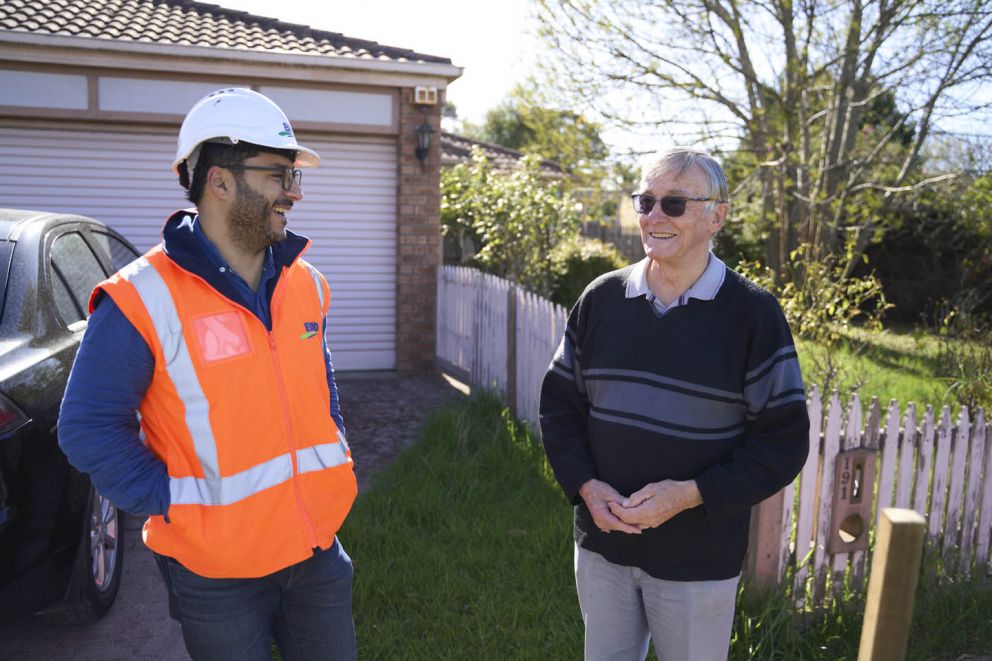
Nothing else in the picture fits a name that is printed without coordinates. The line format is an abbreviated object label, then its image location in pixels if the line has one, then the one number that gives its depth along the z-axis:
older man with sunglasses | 2.17
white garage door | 8.60
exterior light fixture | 9.08
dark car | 2.88
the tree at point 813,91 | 10.35
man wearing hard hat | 1.97
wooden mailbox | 3.83
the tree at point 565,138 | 11.98
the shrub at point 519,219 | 10.74
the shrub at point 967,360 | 5.48
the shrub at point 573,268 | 12.51
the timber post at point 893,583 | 1.11
